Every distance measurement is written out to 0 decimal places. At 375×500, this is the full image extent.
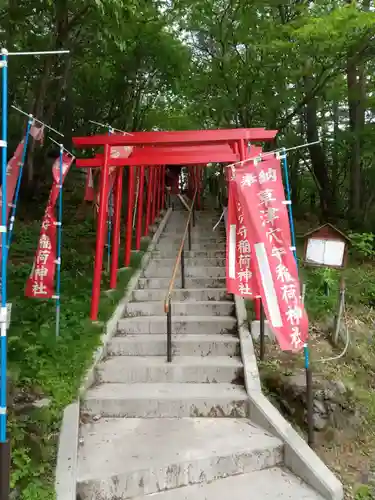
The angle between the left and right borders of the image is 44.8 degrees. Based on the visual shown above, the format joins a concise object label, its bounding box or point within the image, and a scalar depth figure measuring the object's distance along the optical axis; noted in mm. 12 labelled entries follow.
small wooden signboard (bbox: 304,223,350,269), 7211
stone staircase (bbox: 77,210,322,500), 4340
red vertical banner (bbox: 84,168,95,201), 10623
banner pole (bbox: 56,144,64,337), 6539
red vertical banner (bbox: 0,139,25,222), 6121
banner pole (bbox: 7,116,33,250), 5715
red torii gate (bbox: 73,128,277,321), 7156
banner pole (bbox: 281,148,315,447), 5109
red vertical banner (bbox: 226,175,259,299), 6195
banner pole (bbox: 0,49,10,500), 3162
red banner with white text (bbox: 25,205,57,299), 6844
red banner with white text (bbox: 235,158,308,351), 5078
